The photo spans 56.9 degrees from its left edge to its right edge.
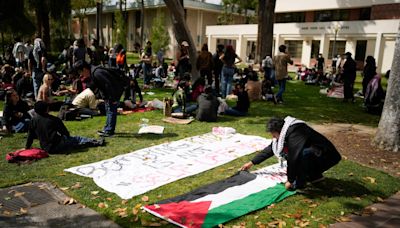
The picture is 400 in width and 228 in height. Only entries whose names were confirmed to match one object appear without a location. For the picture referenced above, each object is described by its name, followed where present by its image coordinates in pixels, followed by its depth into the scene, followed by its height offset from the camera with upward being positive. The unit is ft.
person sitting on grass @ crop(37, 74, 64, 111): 29.43 -3.88
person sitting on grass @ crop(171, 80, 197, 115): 31.35 -4.82
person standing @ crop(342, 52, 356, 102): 41.98 -2.45
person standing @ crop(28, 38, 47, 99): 35.78 -2.30
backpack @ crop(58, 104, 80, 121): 29.40 -5.59
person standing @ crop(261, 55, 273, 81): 45.55 -2.04
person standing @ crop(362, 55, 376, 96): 40.32 -1.61
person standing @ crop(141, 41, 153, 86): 46.75 -2.38
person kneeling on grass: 15.08 -4.04
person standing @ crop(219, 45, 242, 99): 39.68 -2.28
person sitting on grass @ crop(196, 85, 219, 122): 29.73 -4.65
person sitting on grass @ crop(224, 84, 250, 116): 32.91 -4.98
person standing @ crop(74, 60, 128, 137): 23.50 -2.78
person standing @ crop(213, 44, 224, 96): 43.37 -2.08
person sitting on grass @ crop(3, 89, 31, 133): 24.48 -4.98
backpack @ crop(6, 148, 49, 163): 19.37 -6.00
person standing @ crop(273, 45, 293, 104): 38.63 -1.59
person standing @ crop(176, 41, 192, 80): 43.94 -1.80
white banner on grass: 17.03 -6.20
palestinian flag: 13.50 -6.07
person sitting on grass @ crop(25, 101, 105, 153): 19.95 -4.95
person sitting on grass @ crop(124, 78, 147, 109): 34.30 -5.03
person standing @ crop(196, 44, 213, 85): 40.19 -1.66
